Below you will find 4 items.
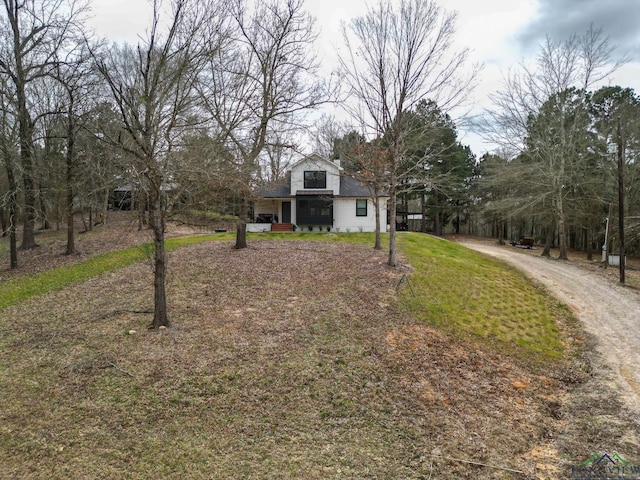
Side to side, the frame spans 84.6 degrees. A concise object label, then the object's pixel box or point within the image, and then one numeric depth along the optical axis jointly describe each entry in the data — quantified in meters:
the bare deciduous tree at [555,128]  21.41
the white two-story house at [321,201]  25.69
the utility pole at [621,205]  15.18
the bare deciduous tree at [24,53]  14.66
